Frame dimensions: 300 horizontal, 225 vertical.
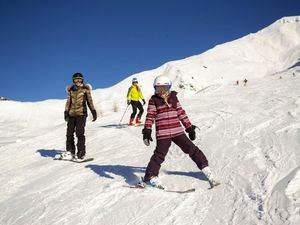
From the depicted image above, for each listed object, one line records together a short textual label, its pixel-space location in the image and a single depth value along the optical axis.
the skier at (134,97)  8.86
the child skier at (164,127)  3.67
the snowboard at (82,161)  5.69
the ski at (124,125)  8.84
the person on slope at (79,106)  5.79
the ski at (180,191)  3.38
